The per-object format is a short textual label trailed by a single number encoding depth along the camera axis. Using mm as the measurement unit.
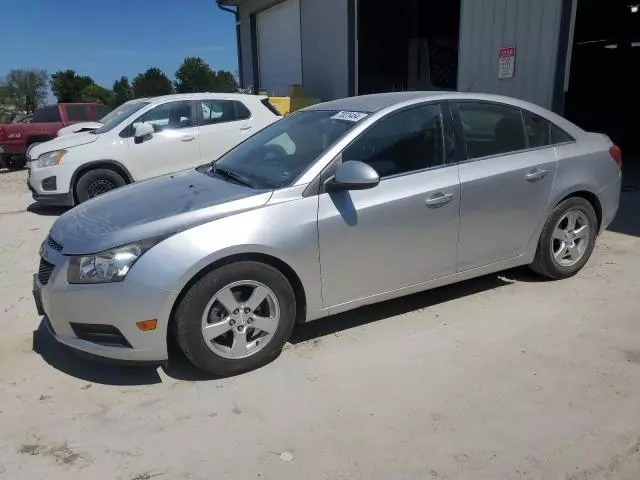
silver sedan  3027
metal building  8070
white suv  7691
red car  13969
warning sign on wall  8273
